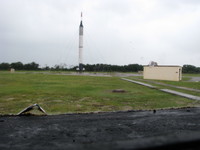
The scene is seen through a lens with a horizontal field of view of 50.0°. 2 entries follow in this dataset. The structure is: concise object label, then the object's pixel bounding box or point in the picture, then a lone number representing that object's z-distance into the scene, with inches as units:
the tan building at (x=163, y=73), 1286.9
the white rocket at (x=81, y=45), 2395.4
